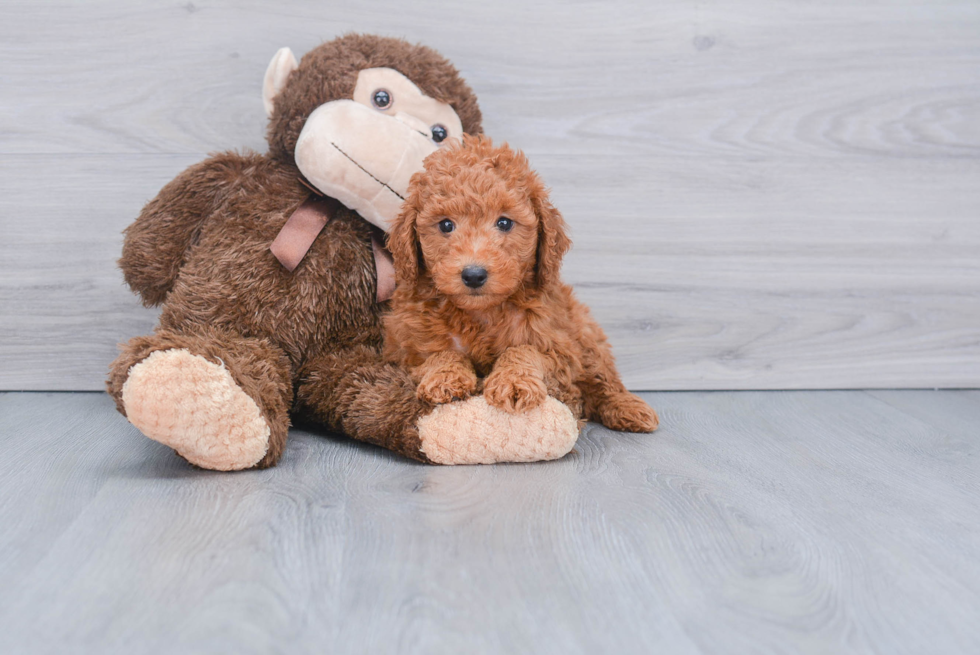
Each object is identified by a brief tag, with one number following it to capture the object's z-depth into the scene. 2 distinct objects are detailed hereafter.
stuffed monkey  1.04
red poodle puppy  0.98
